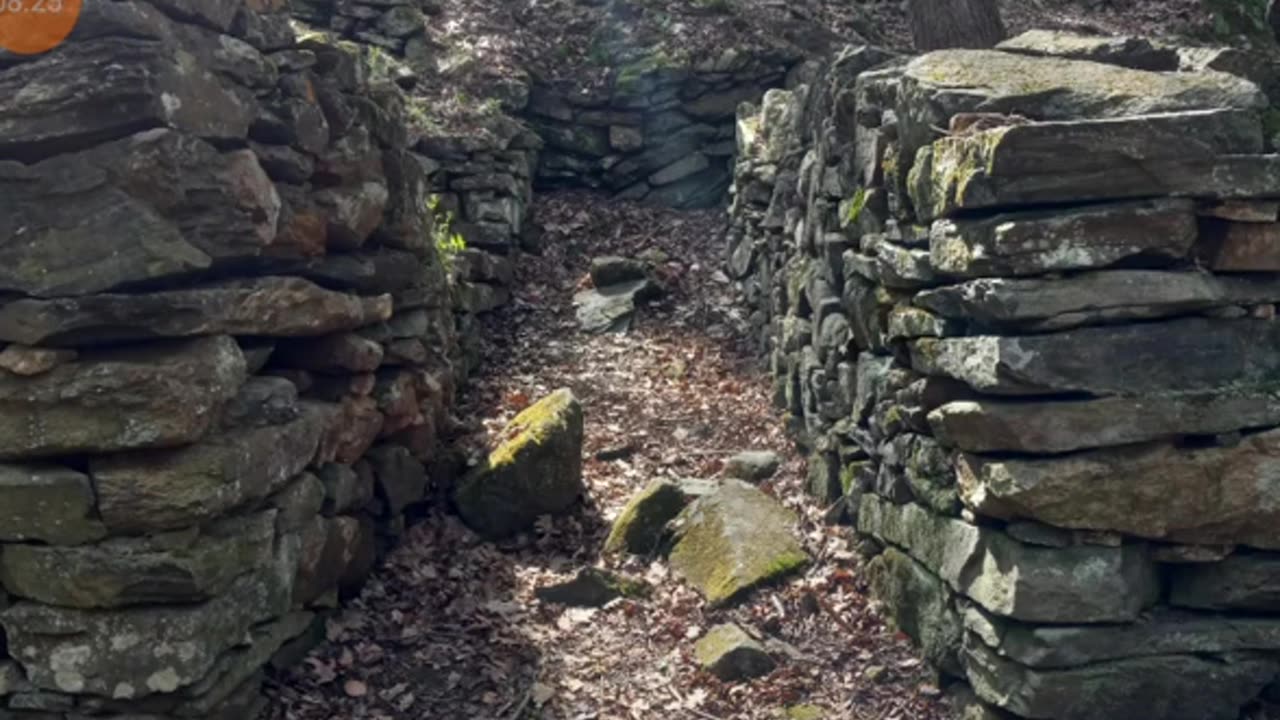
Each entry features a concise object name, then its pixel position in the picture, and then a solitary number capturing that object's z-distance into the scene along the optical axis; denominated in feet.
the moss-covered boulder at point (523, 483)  22.13
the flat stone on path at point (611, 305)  32.45
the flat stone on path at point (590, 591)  19.81
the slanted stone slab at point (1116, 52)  18.48
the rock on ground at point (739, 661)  17.47
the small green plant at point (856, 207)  20.43
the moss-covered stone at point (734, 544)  19.47
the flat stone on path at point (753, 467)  24.02
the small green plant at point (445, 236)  28.81
